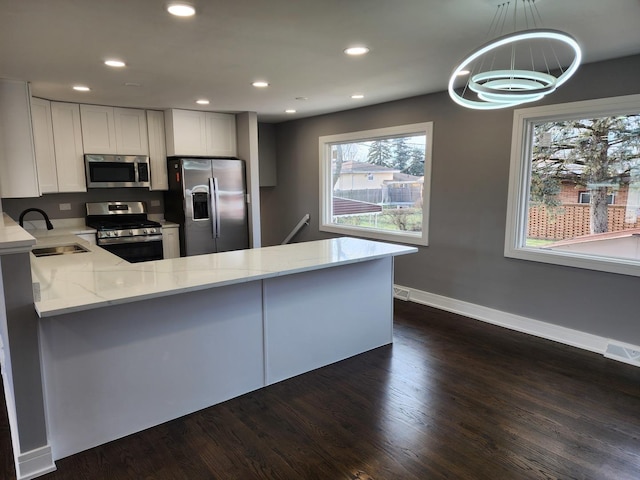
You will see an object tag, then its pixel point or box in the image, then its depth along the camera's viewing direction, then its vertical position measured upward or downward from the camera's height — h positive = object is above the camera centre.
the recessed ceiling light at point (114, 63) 3.12 +1.00
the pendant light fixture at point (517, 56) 1.90 +0.68
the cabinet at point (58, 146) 4.59 +0.54
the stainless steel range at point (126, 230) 4.81 -0.45
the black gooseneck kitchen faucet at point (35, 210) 4.44 -0.27
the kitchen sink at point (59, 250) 3.56 -0.51
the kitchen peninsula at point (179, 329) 2.13 -0.87
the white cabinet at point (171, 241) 5.33 -0.64
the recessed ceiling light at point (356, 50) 2.85 +0.98
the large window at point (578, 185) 3.33 +0.02
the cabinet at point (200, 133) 5.28 +0.78
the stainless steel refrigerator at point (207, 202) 5.23 -0.14
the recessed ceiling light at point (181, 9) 2.12 +0.96
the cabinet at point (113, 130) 4.91 +0.77
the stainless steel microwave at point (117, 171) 4.94 +0.27
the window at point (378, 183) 4.88 +0.10
